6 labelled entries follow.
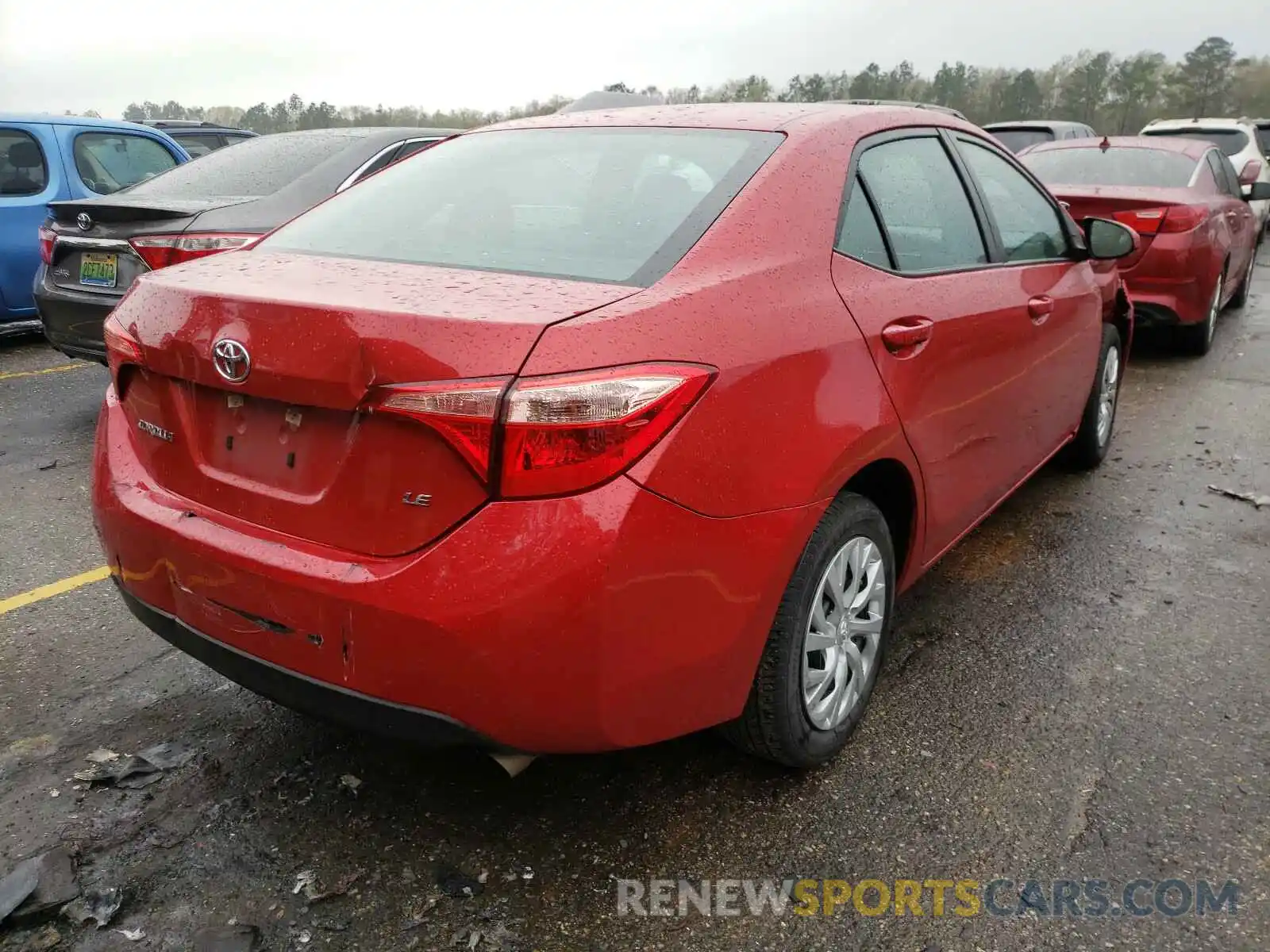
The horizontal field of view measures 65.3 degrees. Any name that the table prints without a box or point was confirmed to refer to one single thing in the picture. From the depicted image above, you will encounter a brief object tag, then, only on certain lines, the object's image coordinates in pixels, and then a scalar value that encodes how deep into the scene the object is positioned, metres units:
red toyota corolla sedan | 1.73
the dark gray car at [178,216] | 4.73
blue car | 6.81
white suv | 12.89
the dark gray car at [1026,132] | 13.66
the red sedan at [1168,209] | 6.59
